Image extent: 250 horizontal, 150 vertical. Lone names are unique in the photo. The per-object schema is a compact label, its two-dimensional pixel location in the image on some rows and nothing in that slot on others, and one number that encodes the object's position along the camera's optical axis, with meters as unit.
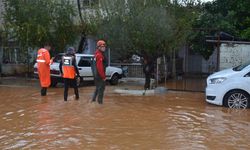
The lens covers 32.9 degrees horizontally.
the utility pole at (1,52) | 23.71
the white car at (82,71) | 17.98
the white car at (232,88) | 12.23
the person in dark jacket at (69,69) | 13.61
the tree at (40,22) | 19.66
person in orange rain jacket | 14.76
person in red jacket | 12.57
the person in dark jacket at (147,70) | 16.06
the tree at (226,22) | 20.05
